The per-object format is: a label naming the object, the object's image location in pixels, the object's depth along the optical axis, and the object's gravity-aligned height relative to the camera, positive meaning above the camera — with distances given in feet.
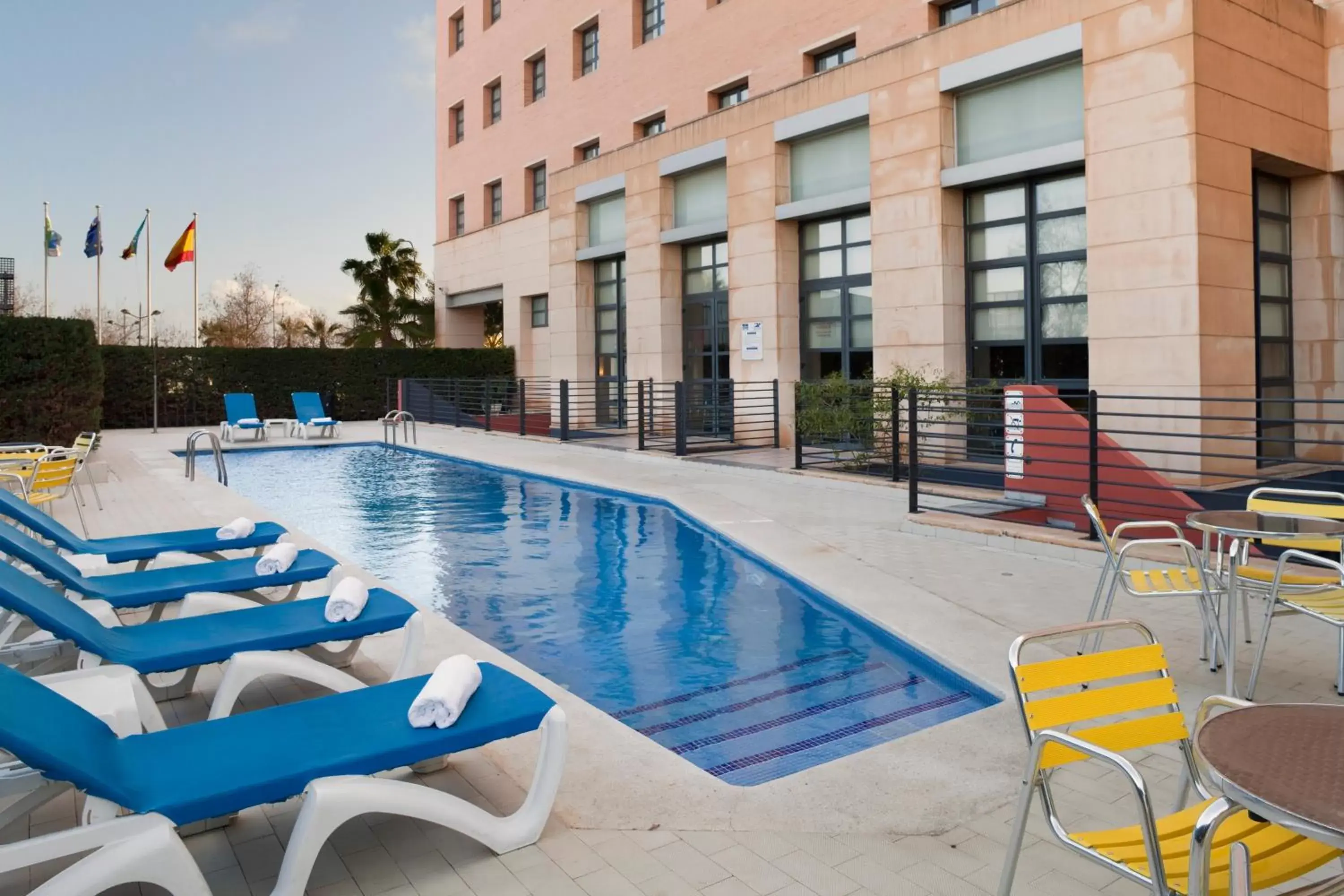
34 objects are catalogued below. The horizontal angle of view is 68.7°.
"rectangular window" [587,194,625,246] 72.64 +14.86
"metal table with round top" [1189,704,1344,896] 6.13 -2.48
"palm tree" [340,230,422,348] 113.60 +14.93
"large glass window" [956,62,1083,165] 41.98 +13.20
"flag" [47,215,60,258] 100.78 +19.04
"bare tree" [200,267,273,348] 148.15 +17.07
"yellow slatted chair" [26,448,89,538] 30.25 -1.53
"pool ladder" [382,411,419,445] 69.36 +0.14
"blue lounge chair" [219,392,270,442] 71.41 +0.58
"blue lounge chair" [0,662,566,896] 8.90 -3.35
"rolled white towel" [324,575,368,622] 15.33 -2.83
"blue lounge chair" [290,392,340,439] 74.64 +0.67
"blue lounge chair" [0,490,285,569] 20.77 -2.57
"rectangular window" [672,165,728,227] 62.44 +14.32
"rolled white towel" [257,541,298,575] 18.45 -2.56
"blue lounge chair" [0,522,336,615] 16.63 -2.79
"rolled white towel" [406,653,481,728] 10.70 -3.06
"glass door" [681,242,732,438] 63.36 +5.45
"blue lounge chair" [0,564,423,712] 12.99 -3.08
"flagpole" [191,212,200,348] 103.65 +15.34
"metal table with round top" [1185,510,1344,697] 14.93 -1.95
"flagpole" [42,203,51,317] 98.89 +16.92
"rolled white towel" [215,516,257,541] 22.25 -2.39
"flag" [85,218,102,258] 97.35 +18.60
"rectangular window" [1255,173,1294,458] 42.04 +4.26
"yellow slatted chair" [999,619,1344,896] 7.25 -2.93
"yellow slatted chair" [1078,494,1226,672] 16.51 -3.08
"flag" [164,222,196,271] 83.10 +15.04
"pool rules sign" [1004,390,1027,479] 31.48 -0.89
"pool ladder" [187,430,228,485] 45.21 -1.47
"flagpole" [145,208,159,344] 107.70 +13.89
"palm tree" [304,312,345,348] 158.71 +15.02
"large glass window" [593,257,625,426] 74.95 +6.48
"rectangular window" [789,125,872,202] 52.39 +13.78
